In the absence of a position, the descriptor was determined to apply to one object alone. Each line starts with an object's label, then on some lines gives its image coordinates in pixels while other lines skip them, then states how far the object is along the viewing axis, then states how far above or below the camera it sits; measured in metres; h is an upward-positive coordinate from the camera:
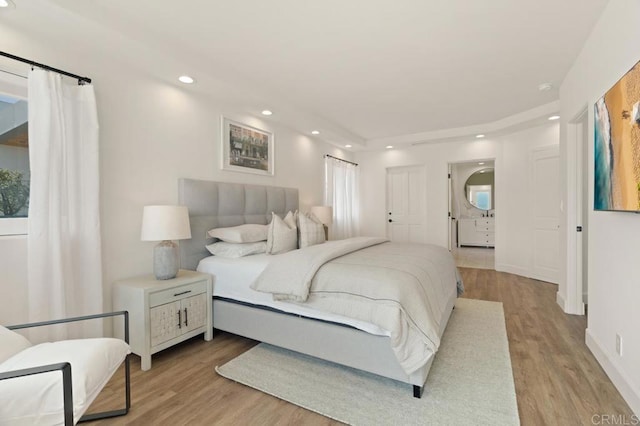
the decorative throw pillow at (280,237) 2.98 -0.28
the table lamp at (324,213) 4.73 -0.06
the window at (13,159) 1.94 +0.35
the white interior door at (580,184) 3.03 +0.23
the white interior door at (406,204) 6.15 +0.09
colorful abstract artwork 1.55 +0.36
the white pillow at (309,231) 3.17 -0.24
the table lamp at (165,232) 2.36 -0.17
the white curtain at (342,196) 5.51 +0.26
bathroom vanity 8.09 -0.67
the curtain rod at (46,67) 1.89 +1.00
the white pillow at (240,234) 2.96 -0.24
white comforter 1.75 -0.54
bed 1.91 -0.79
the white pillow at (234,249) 2.87 -0.38
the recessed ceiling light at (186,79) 2.79 +1.26
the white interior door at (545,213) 4.50 -0.10
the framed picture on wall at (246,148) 3.47 +0.78
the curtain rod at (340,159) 5.49 +0.99
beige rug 1.67 -1.16
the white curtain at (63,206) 1.96 +0.04
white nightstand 2.17 -0.77
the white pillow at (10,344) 1.40 -0.65
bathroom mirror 7.82 +0.50
